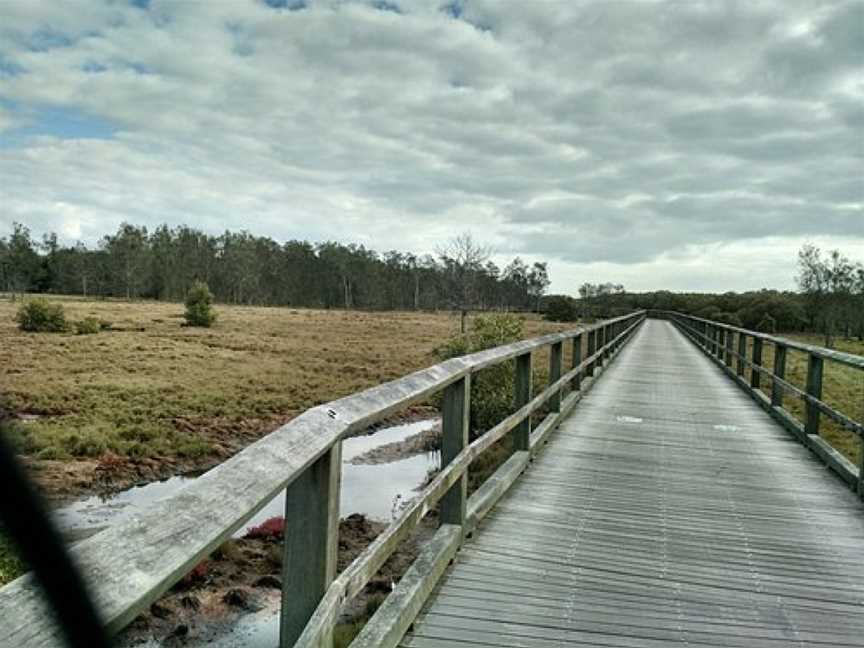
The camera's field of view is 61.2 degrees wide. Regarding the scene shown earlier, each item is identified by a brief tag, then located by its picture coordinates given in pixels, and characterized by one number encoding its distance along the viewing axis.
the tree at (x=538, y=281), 123.38
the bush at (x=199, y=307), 53.91
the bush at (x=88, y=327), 44.50
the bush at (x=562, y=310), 83.50
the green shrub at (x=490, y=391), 17.81
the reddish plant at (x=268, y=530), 12.92
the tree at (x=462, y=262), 45.44
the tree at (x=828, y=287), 53.06
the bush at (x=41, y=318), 44.97
